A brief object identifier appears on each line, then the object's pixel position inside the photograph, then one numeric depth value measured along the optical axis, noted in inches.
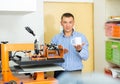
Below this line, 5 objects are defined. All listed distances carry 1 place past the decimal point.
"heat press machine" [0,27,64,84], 57.6
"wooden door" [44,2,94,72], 111.7
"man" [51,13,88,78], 82.4
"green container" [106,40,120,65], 94.6
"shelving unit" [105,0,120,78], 95.6
